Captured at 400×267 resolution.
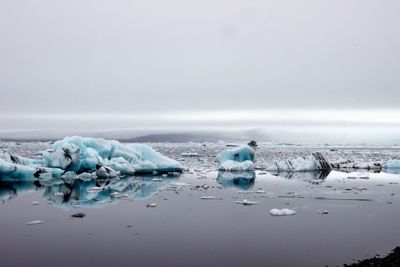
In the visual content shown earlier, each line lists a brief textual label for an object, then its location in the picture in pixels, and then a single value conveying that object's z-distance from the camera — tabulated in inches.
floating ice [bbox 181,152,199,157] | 1425.9
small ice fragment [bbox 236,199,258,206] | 413.4
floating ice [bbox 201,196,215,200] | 451.5
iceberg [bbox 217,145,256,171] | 849.5
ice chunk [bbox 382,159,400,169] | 918.4
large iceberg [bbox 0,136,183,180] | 594.4
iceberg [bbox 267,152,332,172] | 821.9
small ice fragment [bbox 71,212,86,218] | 345.1
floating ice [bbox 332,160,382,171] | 908.6
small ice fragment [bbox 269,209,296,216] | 359.3
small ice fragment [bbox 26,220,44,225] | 319.9
